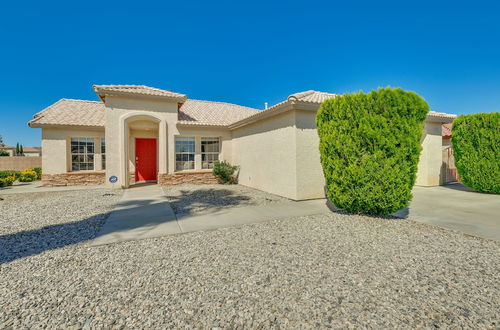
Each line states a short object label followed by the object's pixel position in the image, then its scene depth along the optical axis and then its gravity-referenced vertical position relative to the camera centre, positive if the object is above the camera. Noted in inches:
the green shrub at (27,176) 565.0 -46.4
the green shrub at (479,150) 374.9 +18.0
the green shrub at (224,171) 530.5 -29.2
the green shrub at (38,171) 627.5 -38.0
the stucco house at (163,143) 400.2 +34.9
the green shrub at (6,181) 478.6 -50.1
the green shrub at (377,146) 227.8 +14.1
